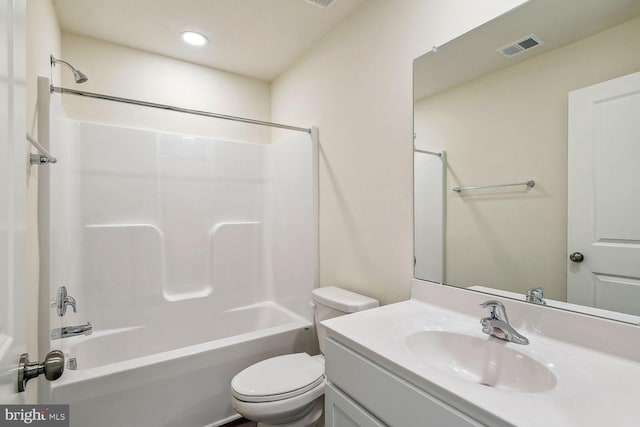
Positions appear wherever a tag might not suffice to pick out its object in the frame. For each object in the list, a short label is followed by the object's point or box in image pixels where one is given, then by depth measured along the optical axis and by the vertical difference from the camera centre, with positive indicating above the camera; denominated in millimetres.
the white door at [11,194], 518 +34
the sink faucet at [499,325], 1005 -382
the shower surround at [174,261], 1577 -366
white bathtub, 1410 -860
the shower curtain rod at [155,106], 1527 +600
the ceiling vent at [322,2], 1764 +1204
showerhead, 1559 +698
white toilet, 1378 -812
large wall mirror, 924 +201
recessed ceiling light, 2129 +1224
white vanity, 676 -422
